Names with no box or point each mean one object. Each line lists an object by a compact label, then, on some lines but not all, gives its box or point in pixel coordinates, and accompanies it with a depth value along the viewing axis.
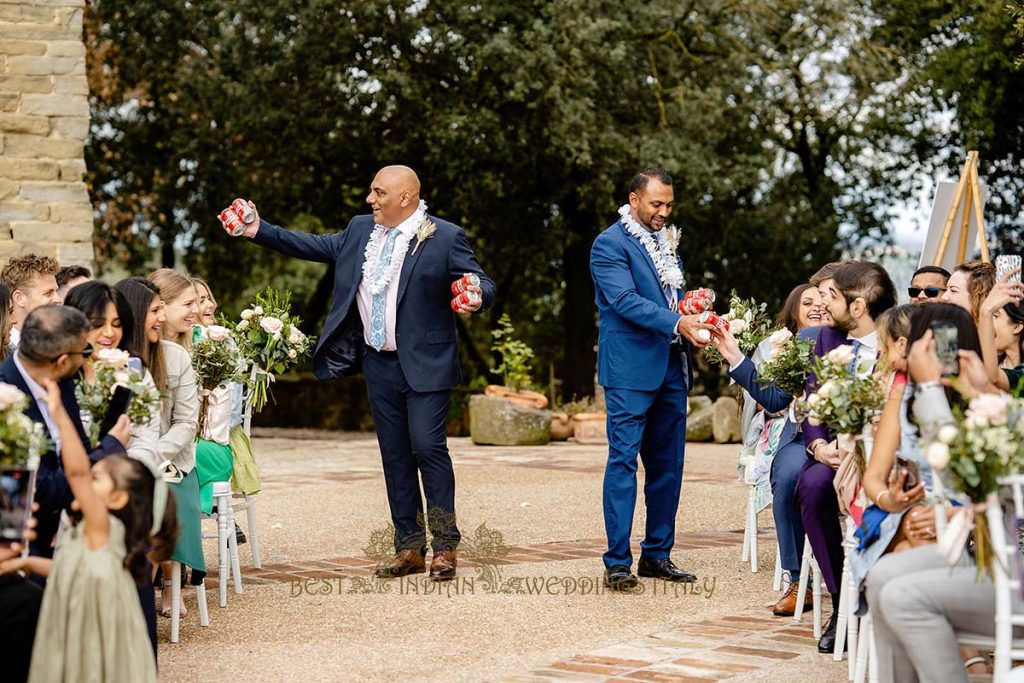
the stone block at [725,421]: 15.16
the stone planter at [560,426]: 15.40
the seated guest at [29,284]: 6.33
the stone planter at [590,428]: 15.14
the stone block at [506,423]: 14.72
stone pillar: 11.77
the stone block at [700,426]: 15.21
